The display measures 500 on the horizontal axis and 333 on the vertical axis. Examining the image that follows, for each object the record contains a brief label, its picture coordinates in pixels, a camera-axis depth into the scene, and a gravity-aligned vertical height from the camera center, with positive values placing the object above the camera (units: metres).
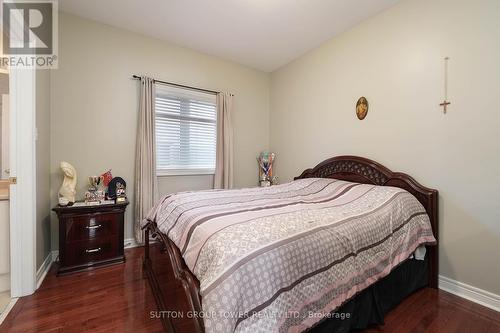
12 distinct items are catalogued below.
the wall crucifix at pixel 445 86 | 1.93 +0.69
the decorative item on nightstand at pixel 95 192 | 2.43 -0.32
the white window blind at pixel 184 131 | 3.04 +0.49
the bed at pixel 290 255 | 0.93 -0.49
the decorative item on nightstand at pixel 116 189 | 2.57 -0.30
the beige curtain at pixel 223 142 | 3.39 +0.34
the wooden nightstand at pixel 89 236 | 2.15 -0.75
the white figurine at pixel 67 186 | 2.23 -0.23
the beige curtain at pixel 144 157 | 2.78 +0.08
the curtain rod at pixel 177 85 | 2.80 +1.09
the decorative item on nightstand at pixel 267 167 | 3.80 -0.05
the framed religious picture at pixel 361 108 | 2.54 +0.66
